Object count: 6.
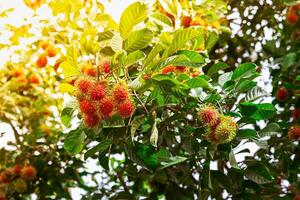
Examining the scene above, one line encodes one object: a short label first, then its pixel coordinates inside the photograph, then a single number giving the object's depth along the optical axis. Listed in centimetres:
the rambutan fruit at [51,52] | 225
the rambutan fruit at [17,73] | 328
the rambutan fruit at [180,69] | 171
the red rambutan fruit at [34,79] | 342
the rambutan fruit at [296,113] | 276
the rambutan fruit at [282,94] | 316
